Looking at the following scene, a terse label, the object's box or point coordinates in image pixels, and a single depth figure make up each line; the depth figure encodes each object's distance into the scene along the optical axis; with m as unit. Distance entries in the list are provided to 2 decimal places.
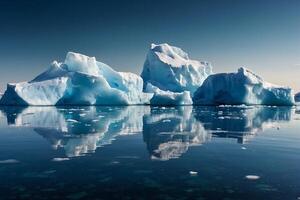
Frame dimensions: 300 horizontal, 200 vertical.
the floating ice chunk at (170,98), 41.12
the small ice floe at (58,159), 8.15
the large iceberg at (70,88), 38.78
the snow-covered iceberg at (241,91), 42.22
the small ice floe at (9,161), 7.96
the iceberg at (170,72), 55.03
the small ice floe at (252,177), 6.67
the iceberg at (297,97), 83.12
